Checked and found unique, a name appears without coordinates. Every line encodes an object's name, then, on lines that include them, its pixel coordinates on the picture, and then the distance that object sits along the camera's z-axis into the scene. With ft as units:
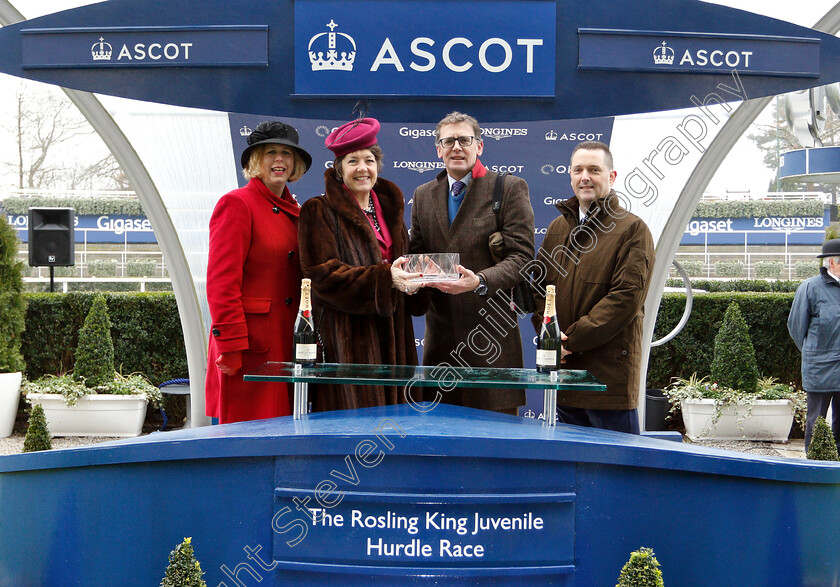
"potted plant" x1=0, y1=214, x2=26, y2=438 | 24.04
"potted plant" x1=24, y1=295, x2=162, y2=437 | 23.59
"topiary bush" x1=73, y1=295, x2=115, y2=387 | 23.71
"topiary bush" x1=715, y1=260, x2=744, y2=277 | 73.00
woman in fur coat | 10.00
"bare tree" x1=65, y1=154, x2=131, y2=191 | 69.46
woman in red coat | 10.80
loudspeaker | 28.96
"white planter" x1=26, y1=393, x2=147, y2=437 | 23.59
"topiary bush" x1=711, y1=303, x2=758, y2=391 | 23.47
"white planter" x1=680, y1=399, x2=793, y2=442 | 23.27
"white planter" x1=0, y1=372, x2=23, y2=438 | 23.89
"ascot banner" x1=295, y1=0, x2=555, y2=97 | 10.97
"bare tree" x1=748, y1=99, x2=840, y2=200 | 86.99
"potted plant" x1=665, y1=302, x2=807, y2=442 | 23.27
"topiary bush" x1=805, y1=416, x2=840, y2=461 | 14.06
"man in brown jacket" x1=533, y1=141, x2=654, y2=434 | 10.51
